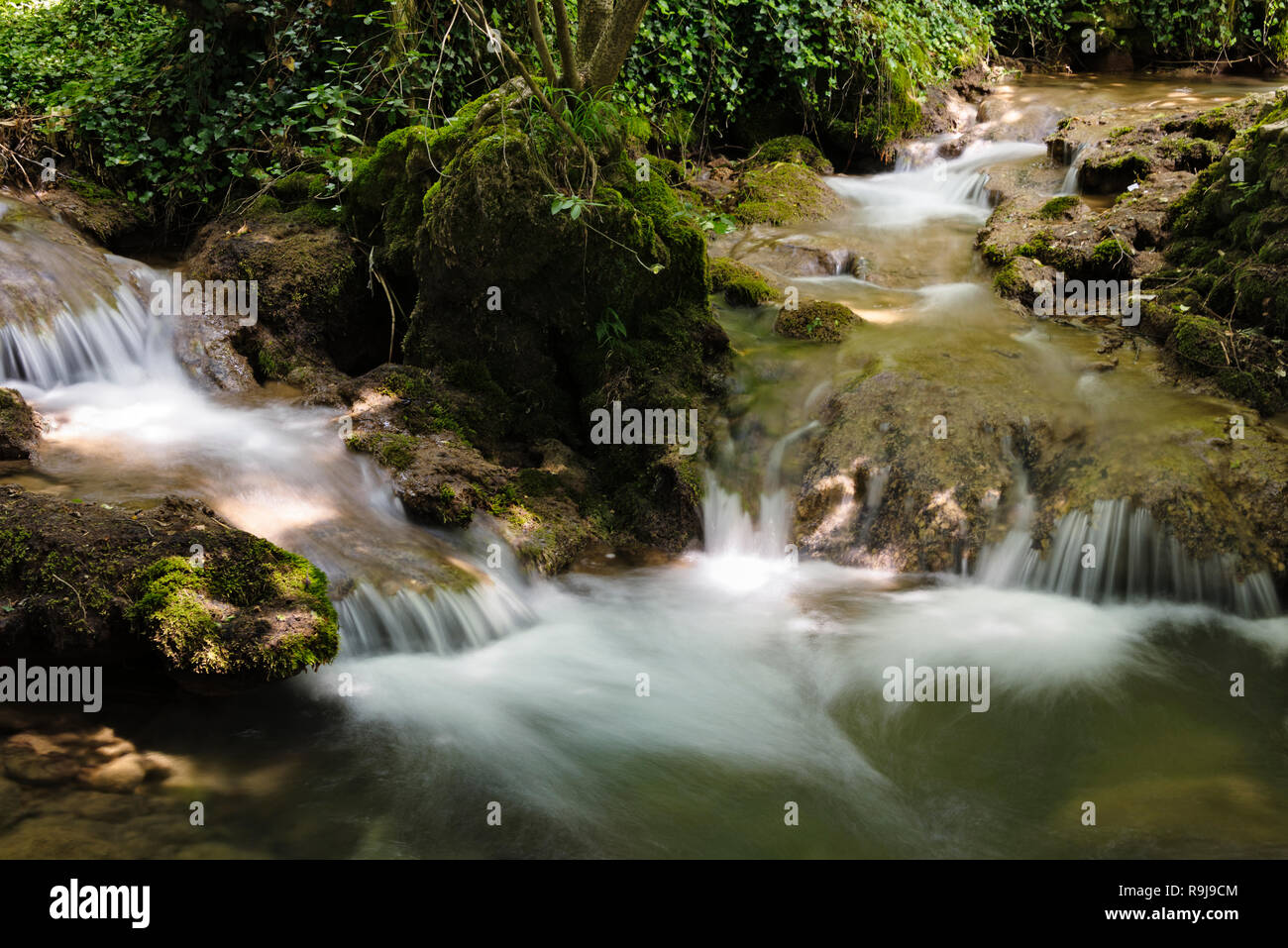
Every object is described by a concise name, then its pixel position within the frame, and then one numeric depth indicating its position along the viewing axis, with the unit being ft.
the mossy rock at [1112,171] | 29.32
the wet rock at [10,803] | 10.78
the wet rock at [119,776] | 11.71
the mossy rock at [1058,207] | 28.25
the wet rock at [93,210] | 25.26
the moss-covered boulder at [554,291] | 20.53
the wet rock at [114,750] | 12.27
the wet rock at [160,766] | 12.09
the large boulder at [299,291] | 22.91
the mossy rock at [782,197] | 32.09
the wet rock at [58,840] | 10.40
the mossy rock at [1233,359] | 19.49
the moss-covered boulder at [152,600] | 12.90
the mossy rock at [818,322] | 23.86
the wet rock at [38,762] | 11.60
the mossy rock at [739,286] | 25.62
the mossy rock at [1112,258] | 24.67
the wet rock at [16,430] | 17.03
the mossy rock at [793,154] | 36.35
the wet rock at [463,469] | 18.81
